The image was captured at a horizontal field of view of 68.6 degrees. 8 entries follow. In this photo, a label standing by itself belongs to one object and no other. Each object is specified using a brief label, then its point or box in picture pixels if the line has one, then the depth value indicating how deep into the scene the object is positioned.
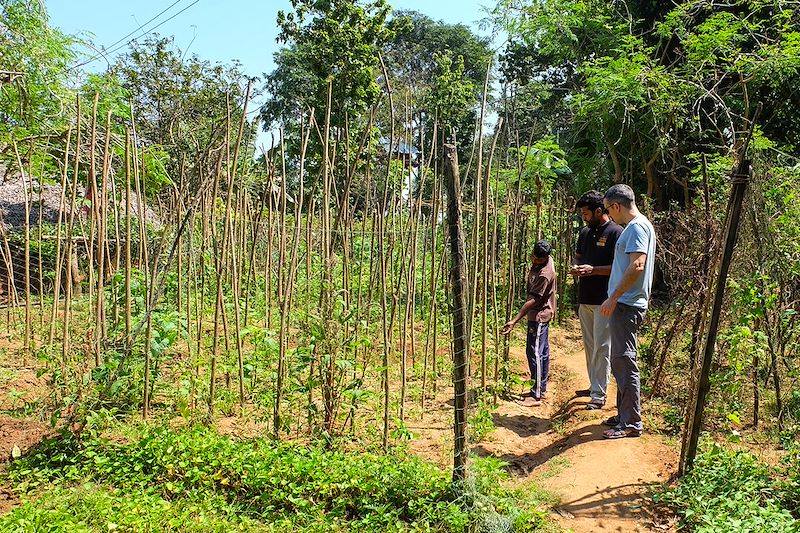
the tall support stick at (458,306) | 3.14
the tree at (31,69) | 7.79
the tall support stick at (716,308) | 3.07
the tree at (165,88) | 16.08
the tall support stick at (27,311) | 5.60
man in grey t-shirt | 3.88
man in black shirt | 4.43
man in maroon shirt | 5.07
